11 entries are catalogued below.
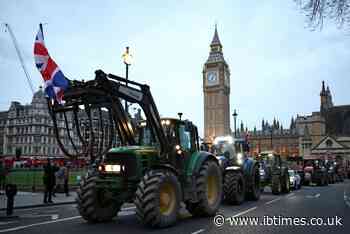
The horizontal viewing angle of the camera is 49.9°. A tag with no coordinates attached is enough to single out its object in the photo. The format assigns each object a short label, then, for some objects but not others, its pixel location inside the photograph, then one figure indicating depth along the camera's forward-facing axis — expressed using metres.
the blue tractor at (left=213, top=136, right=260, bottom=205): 15.51
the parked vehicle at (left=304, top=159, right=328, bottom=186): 36.66
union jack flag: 10.38
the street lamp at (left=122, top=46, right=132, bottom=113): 17.92
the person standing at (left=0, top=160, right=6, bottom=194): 13.46
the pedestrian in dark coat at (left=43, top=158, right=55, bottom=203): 17.69
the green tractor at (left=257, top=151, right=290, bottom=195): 21.19
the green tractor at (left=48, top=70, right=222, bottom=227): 9.22
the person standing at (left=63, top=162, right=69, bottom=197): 22.02
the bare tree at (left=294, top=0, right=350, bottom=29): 11.72
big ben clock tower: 133.62
